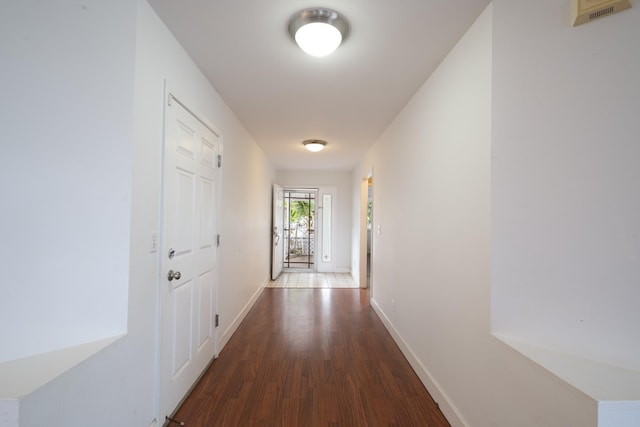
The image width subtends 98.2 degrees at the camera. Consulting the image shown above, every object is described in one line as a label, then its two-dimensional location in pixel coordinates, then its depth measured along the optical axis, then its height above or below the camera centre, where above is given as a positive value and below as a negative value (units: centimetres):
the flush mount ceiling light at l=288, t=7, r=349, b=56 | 152 +107
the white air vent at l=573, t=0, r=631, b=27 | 105 +83
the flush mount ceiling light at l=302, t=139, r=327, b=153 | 402 +108
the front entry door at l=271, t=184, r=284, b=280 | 566 -36
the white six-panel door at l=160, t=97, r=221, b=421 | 169 -27
